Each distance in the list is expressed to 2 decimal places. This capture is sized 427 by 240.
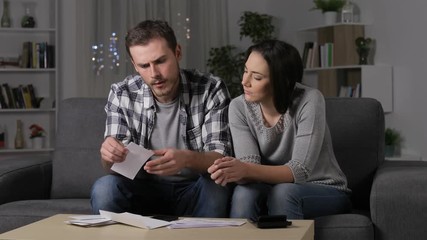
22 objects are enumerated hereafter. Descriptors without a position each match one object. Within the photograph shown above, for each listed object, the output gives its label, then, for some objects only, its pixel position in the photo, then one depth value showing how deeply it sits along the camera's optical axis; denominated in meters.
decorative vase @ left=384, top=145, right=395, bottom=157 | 5.61
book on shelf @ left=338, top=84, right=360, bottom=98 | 5.93
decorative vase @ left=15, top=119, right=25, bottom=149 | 6.90
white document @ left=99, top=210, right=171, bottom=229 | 2.27
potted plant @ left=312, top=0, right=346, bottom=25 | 6.13
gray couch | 2.69
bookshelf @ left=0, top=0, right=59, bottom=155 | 6.93
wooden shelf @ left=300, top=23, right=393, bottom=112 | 5.80
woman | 2.62
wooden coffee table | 2.12
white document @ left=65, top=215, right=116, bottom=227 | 2.31
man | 2.75
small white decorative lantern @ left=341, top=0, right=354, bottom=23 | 6.07
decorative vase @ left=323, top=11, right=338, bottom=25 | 6.14
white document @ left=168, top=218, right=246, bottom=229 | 2.26
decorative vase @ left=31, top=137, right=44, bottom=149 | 6.93
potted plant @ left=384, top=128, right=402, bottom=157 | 5.61
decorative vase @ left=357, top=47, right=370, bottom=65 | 5.90
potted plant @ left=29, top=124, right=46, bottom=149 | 6.92
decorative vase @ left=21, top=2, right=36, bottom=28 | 6.95
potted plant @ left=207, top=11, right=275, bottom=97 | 6.99
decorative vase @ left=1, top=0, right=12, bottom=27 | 6.90
